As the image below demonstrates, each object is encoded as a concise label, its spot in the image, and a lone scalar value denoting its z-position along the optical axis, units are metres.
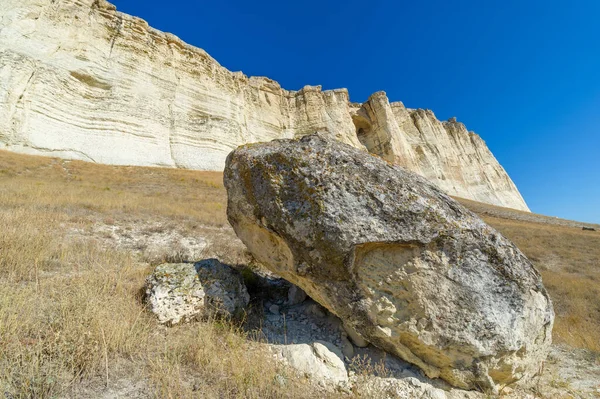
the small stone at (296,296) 3.87
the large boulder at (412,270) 2.59
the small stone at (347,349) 2.93
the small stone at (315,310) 3.52
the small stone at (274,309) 3.65
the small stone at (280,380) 2.21
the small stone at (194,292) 2.99
